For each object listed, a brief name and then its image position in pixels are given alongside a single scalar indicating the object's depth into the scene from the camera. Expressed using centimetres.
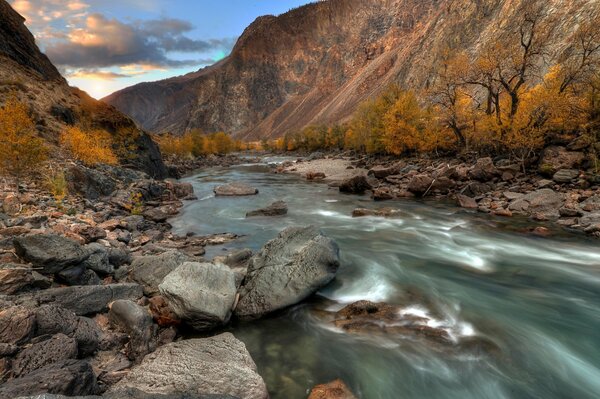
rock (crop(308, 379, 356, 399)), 604
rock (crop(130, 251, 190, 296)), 935
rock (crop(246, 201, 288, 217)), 2258
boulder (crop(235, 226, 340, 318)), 910
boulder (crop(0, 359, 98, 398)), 417
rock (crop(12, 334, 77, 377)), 494
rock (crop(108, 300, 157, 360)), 668
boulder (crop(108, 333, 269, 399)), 544
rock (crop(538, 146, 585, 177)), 2200
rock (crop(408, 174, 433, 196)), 2683
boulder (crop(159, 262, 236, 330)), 769
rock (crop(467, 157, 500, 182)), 2528
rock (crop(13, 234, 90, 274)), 802
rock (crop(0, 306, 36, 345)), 532
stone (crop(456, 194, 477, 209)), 2219
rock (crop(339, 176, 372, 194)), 3027
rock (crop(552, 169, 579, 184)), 2080
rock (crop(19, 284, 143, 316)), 702
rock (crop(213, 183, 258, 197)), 3181
